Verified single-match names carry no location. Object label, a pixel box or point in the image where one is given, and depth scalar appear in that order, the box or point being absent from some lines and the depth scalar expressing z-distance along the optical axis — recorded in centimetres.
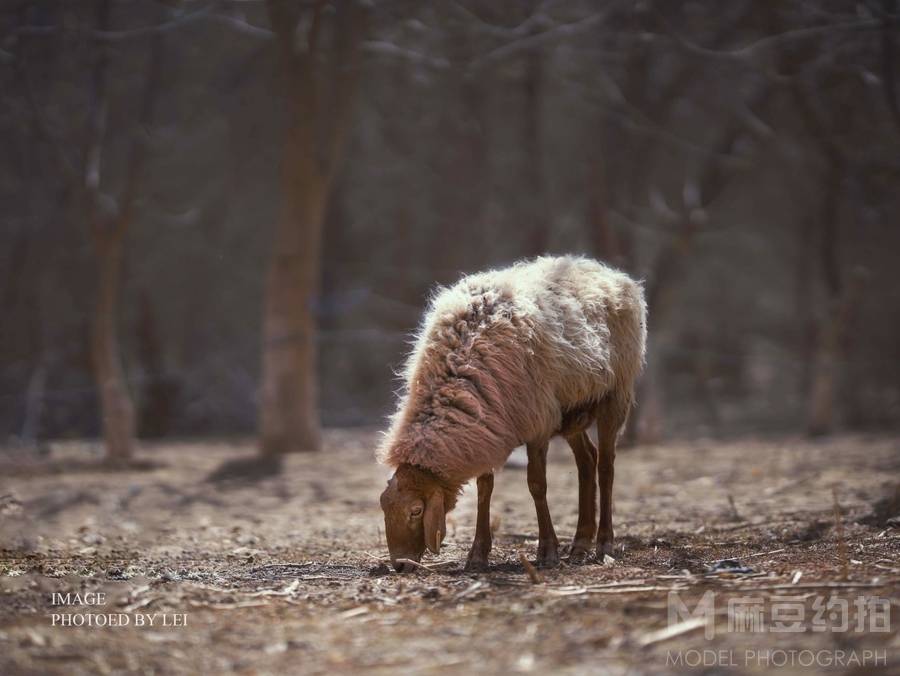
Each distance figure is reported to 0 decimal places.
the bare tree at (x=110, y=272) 2656
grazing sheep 1292
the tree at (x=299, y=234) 2808
